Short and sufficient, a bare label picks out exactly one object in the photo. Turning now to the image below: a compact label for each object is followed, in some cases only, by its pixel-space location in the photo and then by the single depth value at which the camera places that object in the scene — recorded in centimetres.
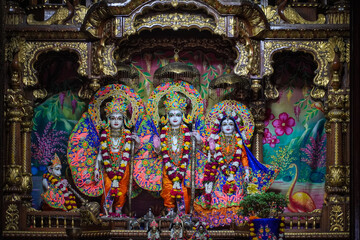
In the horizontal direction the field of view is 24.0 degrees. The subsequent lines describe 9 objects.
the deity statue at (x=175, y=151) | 1119
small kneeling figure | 1120
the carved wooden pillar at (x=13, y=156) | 1083
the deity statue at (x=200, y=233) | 942
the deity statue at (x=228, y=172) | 1116
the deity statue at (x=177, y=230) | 944
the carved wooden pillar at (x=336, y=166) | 1081
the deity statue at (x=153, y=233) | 938
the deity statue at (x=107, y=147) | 1123
